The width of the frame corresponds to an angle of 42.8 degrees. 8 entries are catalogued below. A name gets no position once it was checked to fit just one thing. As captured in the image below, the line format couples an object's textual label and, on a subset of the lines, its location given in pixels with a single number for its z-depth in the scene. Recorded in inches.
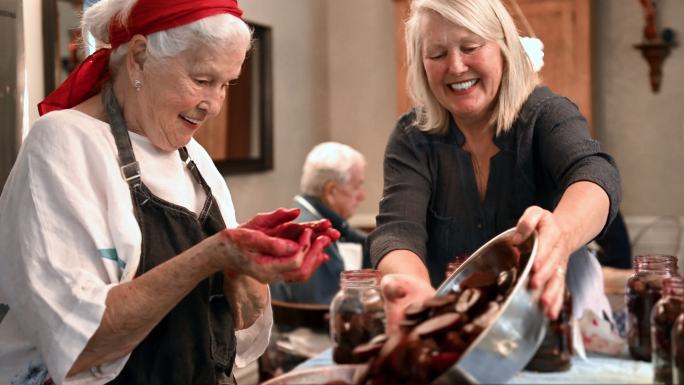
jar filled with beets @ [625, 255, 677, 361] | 56.1
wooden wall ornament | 189.8
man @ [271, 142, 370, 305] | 161.0
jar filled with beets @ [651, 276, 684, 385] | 49.8
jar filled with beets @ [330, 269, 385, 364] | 54.0
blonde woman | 76.7
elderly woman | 61.7
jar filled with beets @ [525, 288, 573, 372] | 52.6
